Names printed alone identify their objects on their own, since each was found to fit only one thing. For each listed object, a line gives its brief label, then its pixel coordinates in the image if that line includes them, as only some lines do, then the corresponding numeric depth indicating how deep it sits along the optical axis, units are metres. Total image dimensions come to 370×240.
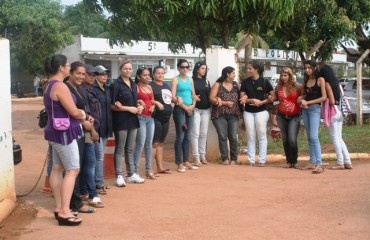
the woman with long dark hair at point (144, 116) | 7.88
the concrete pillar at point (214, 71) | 10.25
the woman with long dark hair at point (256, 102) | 9.34
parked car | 18.53
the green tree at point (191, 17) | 10.83
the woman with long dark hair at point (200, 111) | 9.34
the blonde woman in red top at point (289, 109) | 9.08
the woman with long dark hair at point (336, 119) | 8.66
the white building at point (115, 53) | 38.06
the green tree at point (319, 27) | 16.14
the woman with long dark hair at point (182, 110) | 8.76
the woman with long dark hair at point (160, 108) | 8.27
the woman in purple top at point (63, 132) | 5.51
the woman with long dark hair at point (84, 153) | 6.12
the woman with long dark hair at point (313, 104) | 8.68
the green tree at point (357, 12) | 17.38
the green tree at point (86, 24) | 61.91
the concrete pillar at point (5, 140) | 6.04
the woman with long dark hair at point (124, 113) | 7.50
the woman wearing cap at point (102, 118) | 7.03
